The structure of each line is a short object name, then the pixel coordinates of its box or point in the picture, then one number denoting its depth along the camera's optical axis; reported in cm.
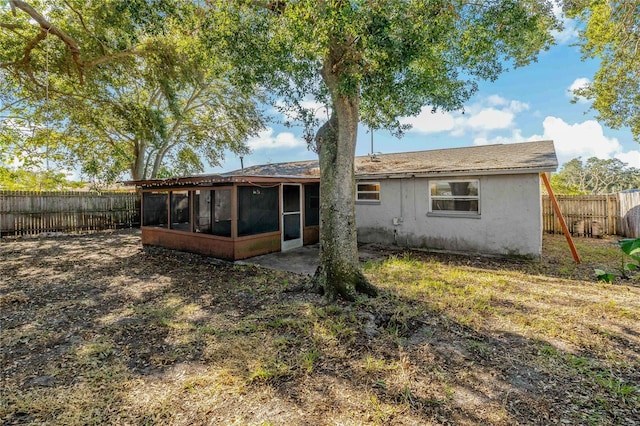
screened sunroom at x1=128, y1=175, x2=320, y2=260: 823
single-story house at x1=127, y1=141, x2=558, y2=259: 811
